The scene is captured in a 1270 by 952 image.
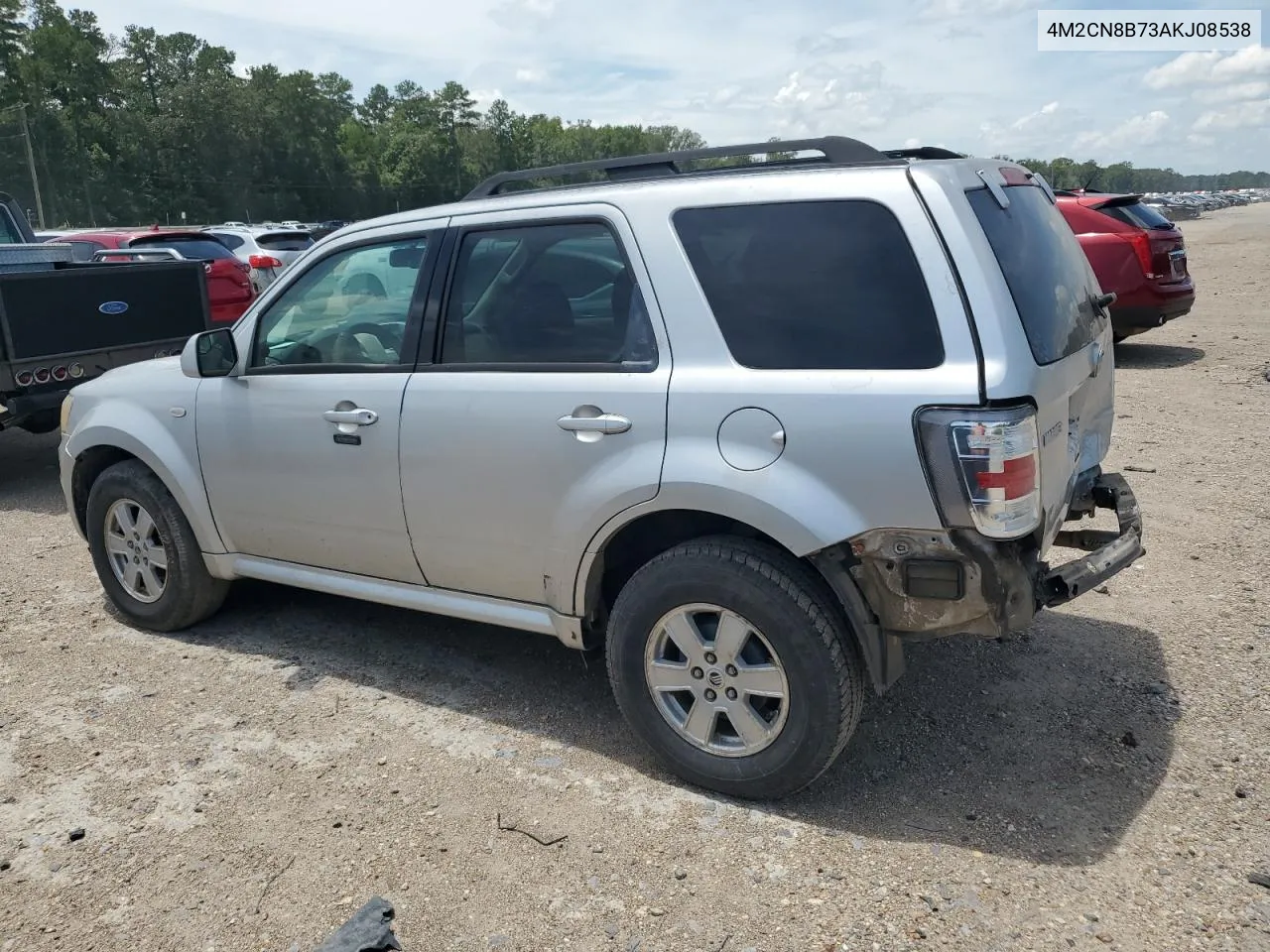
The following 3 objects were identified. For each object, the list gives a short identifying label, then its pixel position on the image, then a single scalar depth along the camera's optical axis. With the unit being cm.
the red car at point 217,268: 1127
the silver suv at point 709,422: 291
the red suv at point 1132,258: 1070
